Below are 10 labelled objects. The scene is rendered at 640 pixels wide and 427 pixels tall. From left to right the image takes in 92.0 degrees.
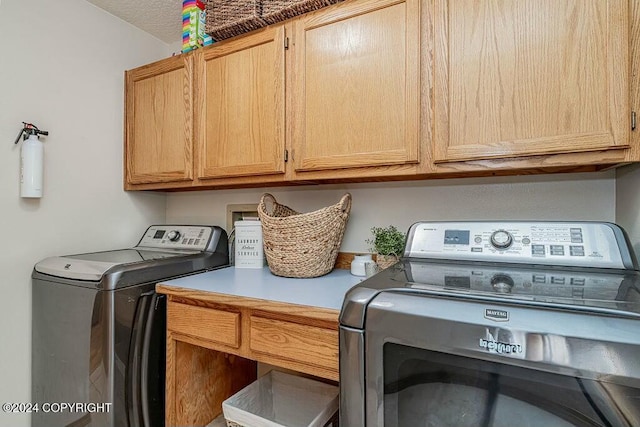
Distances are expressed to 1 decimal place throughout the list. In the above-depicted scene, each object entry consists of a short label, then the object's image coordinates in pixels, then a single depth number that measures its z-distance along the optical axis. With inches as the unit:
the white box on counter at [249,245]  60.7
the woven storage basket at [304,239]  49.7
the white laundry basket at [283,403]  44.8
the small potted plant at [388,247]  48.7
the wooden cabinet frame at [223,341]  35.8
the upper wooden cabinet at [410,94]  34.6
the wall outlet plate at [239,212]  70.8
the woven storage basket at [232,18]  52.9
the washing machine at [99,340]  45.2
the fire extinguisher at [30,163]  53.0
